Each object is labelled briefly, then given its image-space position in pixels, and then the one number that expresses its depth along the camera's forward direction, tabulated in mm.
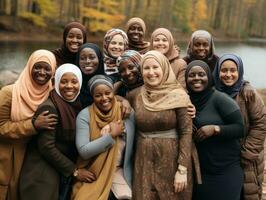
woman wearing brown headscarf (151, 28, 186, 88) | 4406
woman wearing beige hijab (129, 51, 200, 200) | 3502
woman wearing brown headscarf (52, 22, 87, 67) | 4480
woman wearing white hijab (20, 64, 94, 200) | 3459
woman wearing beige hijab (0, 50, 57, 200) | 3449
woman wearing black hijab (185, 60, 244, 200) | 3604
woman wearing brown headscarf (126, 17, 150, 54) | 4898
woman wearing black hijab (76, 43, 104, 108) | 4039
